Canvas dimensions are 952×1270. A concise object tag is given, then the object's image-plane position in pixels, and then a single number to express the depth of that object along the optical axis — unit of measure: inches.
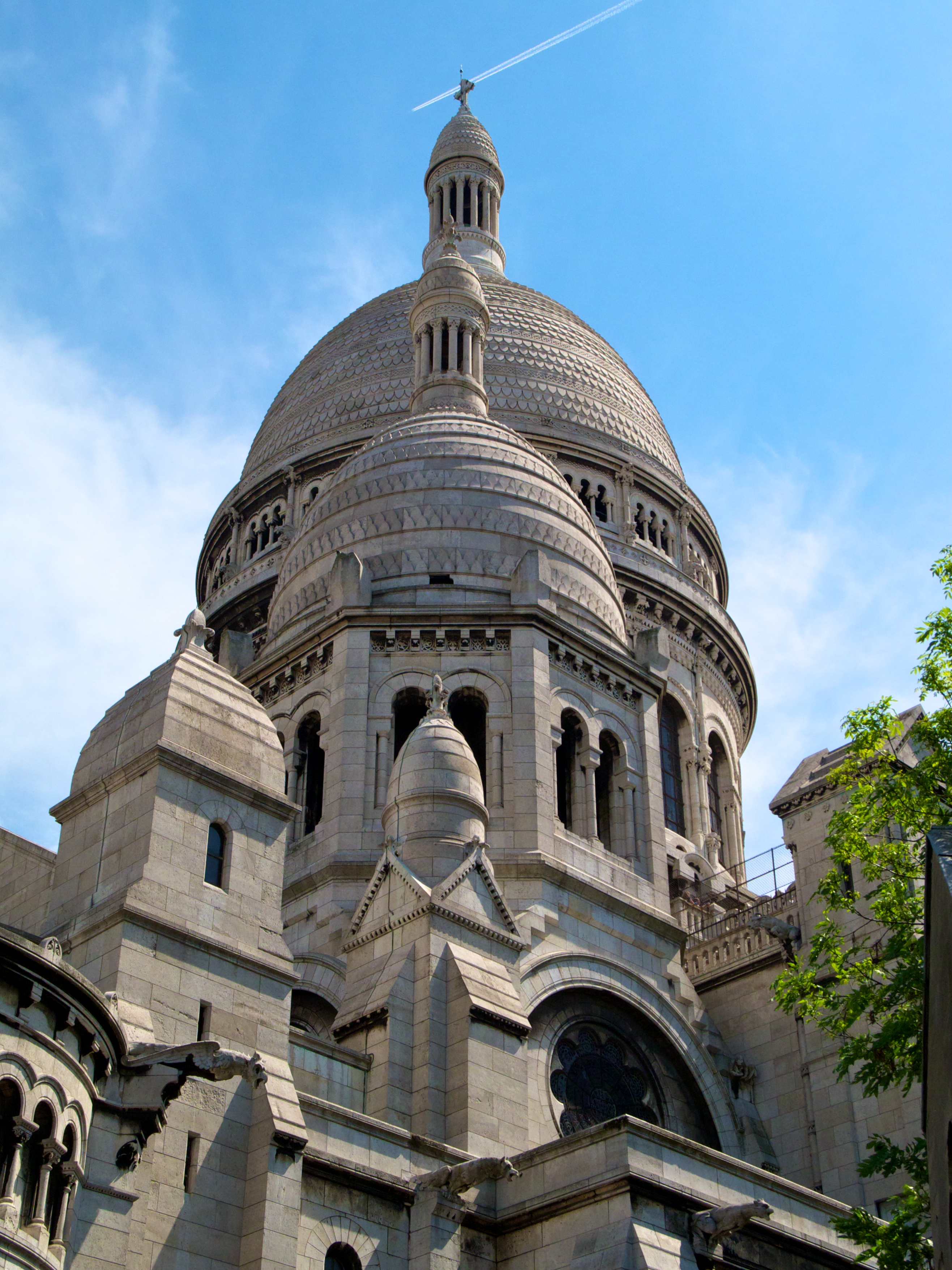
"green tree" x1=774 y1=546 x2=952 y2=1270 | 834.8
